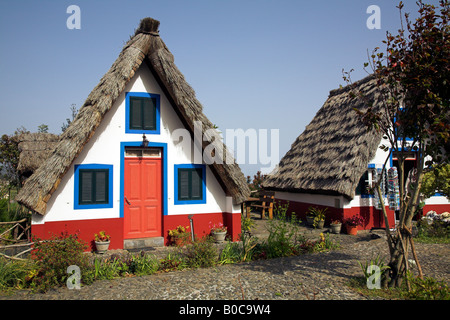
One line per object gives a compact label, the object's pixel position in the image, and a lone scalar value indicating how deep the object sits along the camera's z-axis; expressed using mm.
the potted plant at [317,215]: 12353
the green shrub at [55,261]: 6023
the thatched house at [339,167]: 11633
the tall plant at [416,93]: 5465
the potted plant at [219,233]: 9719
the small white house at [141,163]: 8719
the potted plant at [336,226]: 11625
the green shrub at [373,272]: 5898
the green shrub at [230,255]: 7746
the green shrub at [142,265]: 7024
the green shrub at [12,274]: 6089
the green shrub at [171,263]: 7261
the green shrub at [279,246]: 8297
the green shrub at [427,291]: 4969
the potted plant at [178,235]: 9357
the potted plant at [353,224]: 11388
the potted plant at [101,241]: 8687
